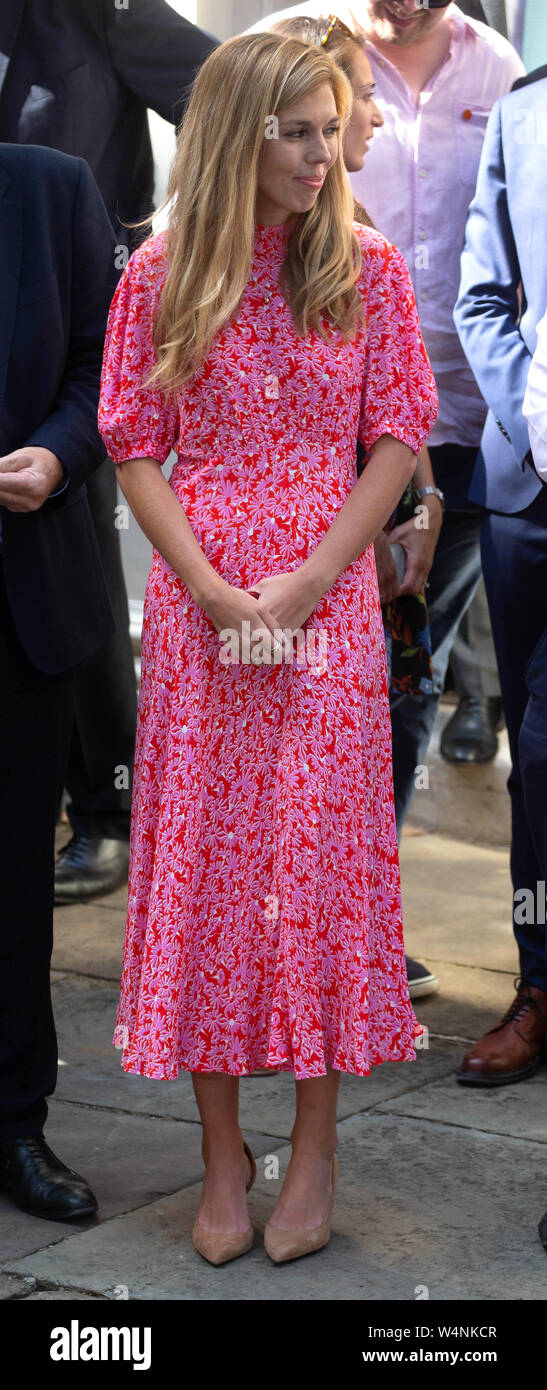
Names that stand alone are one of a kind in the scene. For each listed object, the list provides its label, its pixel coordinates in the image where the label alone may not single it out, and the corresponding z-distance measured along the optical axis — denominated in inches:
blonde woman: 114.0
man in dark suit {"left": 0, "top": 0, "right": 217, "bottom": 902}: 185.8
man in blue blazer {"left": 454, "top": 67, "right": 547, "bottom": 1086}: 146.2
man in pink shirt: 160.2
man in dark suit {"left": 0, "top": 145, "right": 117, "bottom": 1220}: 123.3
